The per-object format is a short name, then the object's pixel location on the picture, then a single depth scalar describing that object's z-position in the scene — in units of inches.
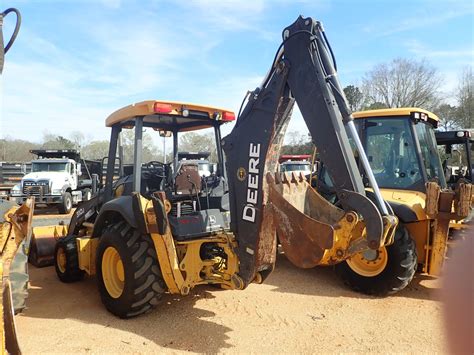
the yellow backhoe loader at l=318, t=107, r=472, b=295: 188.9
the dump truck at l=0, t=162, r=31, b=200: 787.4
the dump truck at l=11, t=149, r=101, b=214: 584.7
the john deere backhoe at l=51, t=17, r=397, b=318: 125.3
